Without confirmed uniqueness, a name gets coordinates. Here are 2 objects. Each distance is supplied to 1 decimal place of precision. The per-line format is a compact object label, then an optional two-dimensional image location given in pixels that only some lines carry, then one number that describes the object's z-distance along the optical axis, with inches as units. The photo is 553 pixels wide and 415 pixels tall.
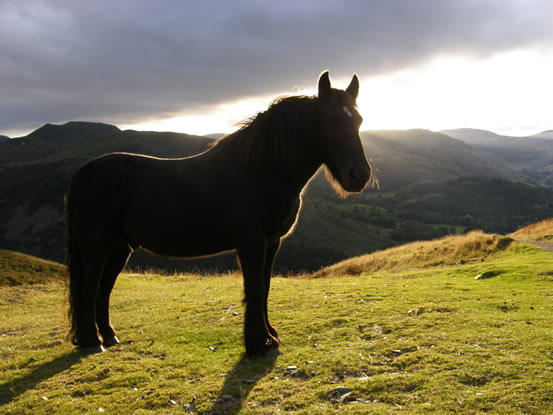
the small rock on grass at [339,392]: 158.7
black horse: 205.5
